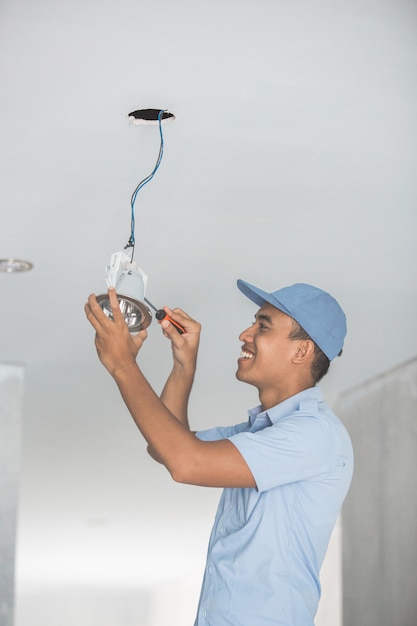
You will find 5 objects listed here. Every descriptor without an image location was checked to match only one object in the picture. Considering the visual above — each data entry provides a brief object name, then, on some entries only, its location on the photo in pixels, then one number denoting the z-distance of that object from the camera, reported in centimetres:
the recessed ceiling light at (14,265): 346
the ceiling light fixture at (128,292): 196
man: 179
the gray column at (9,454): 492
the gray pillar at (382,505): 479
